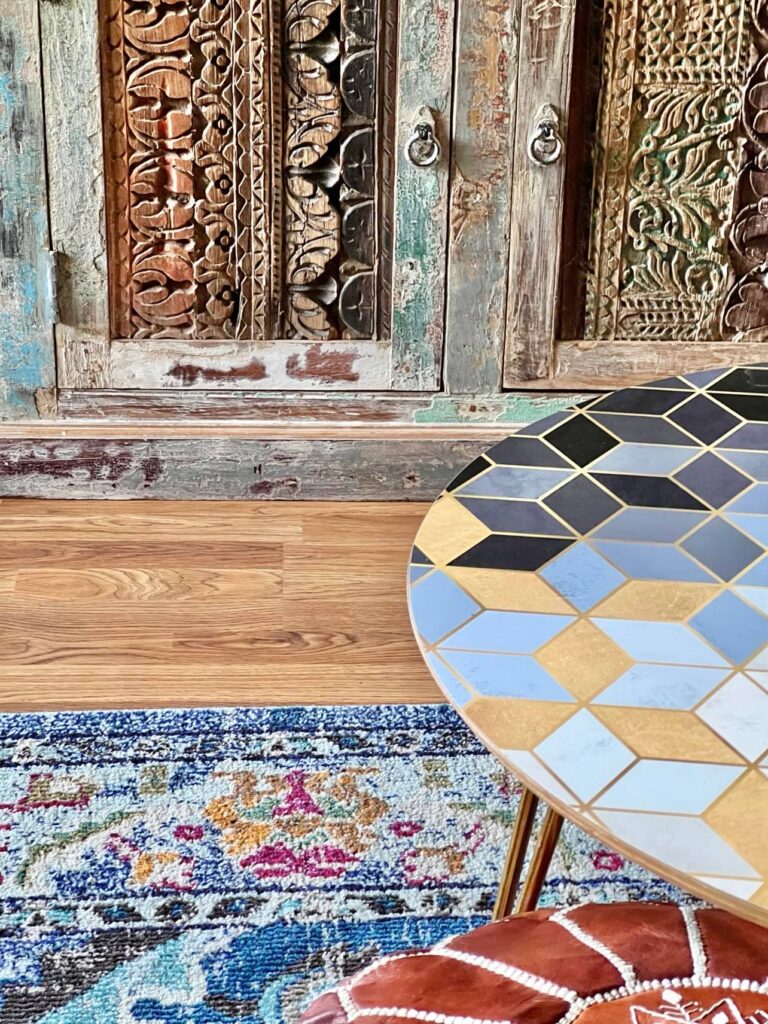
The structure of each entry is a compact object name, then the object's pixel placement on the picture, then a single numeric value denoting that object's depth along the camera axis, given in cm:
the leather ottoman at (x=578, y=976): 79
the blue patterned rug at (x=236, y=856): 132
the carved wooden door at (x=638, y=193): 210
